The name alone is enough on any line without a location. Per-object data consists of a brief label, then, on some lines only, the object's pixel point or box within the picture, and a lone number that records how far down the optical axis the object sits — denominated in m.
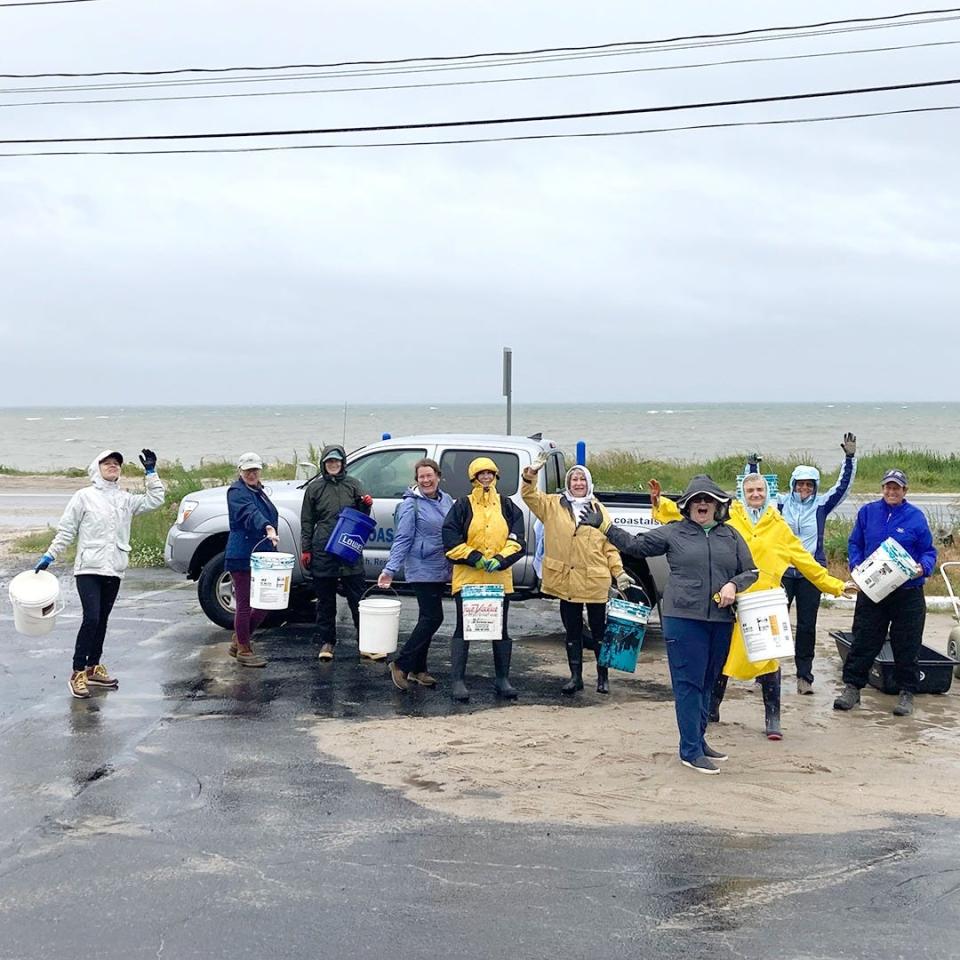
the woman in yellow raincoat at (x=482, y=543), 8.66
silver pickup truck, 11.07
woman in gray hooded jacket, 6.98
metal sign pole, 16.89
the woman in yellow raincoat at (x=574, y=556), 8.91
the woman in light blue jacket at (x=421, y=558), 9.02
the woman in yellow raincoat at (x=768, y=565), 7.73
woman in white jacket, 8.66
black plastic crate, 8.93
